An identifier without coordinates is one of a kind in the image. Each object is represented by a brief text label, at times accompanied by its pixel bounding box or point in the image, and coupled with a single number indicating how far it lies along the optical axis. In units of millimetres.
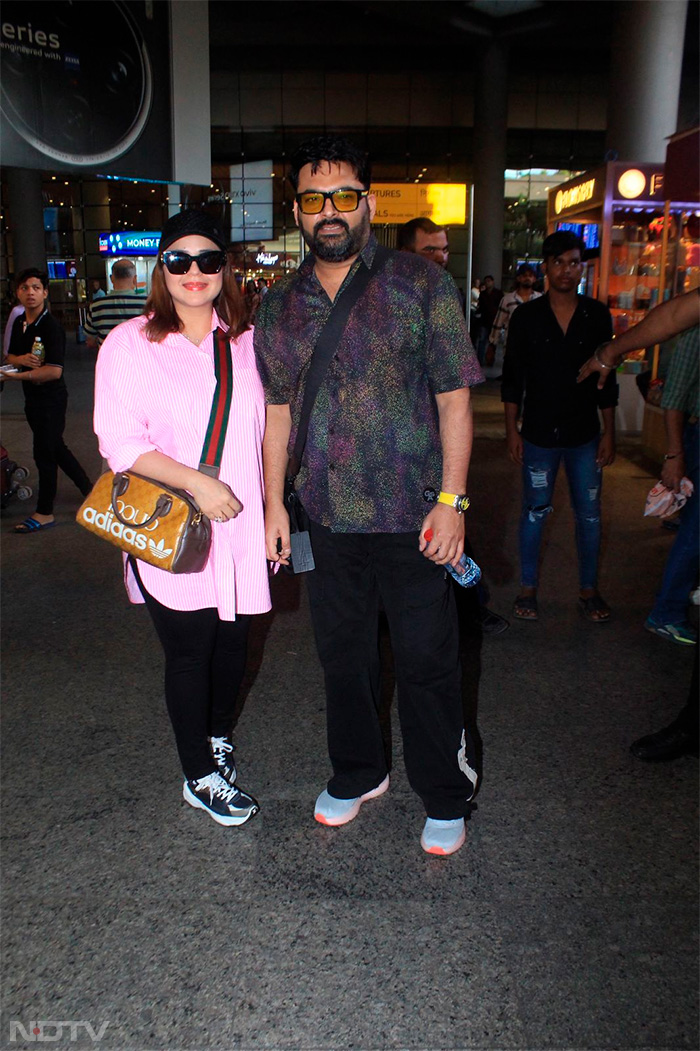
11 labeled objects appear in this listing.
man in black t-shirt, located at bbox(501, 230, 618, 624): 4641
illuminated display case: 10117
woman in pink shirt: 2617
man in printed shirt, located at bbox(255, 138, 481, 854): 2453
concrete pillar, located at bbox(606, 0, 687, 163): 13781
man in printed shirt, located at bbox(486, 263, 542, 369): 14703
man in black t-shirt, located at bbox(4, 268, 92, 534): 6871
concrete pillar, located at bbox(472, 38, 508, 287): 25828
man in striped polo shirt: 6836
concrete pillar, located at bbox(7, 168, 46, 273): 25938
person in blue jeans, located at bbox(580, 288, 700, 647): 3232
